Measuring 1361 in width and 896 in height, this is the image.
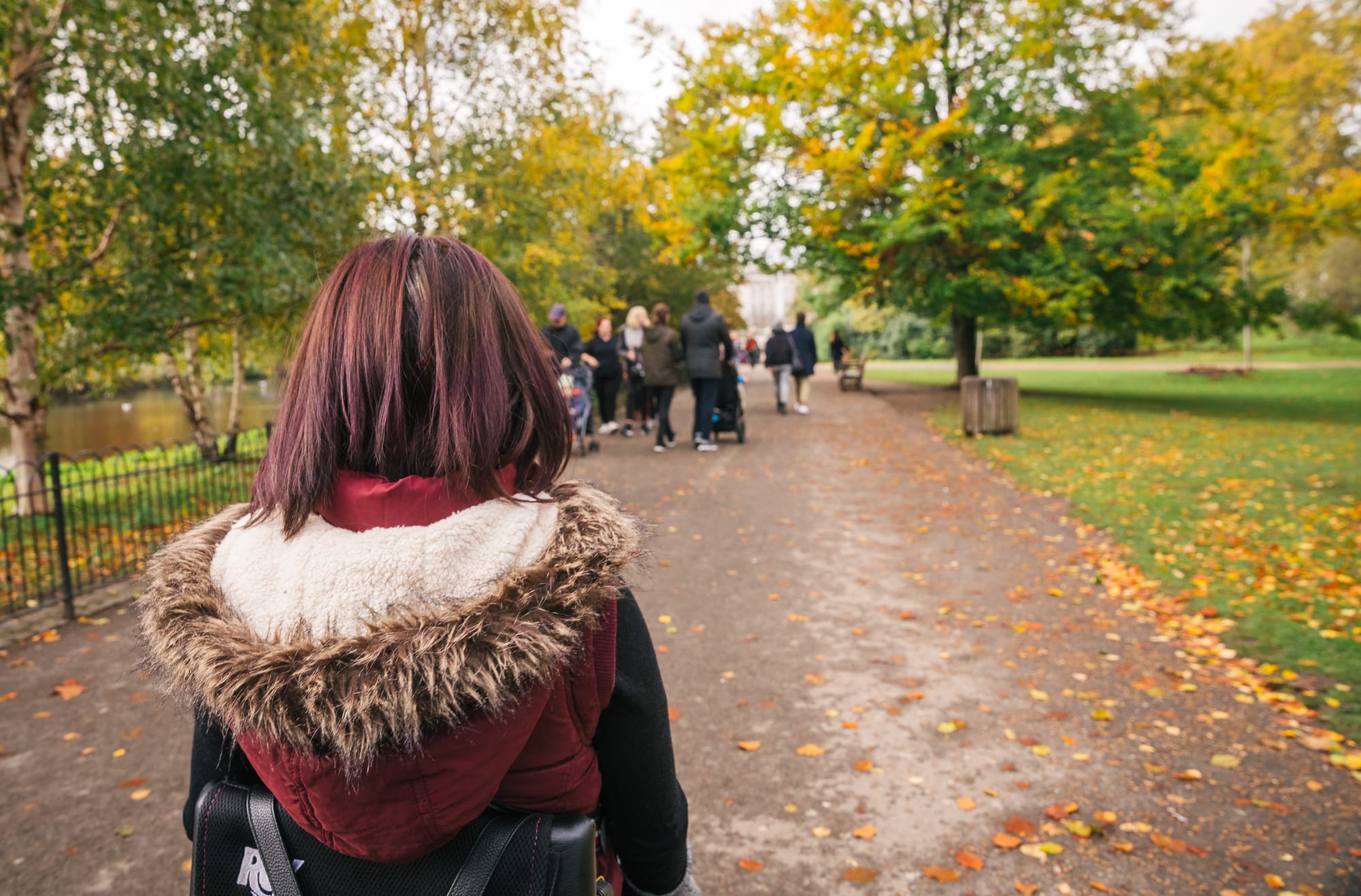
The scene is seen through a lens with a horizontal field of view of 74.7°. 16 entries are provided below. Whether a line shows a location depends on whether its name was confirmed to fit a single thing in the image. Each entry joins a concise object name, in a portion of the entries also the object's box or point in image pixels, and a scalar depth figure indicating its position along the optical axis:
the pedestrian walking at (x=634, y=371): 14.67
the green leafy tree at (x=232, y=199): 8.87
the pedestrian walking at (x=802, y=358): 17.97
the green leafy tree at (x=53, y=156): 8.29
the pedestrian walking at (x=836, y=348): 30.70
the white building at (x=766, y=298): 114.81
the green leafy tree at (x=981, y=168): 16.55
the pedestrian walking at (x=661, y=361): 12.84
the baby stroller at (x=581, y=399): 11.72
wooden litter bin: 13.55
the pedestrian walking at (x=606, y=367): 14.02
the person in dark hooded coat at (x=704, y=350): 12.05
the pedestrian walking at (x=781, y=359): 17.44
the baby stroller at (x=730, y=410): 13.09
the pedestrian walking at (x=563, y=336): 10.80
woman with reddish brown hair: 1.11
